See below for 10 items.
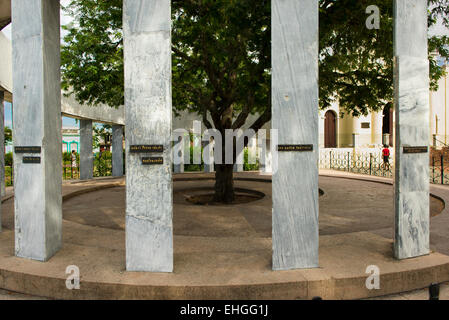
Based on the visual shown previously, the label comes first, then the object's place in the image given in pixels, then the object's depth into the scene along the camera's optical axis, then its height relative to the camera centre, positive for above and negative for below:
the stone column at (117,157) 18.37 -0.20
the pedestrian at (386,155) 21.56 -0.29
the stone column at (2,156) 11.08 -0.05
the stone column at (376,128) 33.78 +2.24
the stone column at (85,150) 16.67 +0.18
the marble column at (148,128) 4.27 +0.32
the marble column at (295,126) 4.32 +0.33
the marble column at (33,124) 4.89 +0.44
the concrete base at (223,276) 3.99 -1.53
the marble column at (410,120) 4.84 +0.43
